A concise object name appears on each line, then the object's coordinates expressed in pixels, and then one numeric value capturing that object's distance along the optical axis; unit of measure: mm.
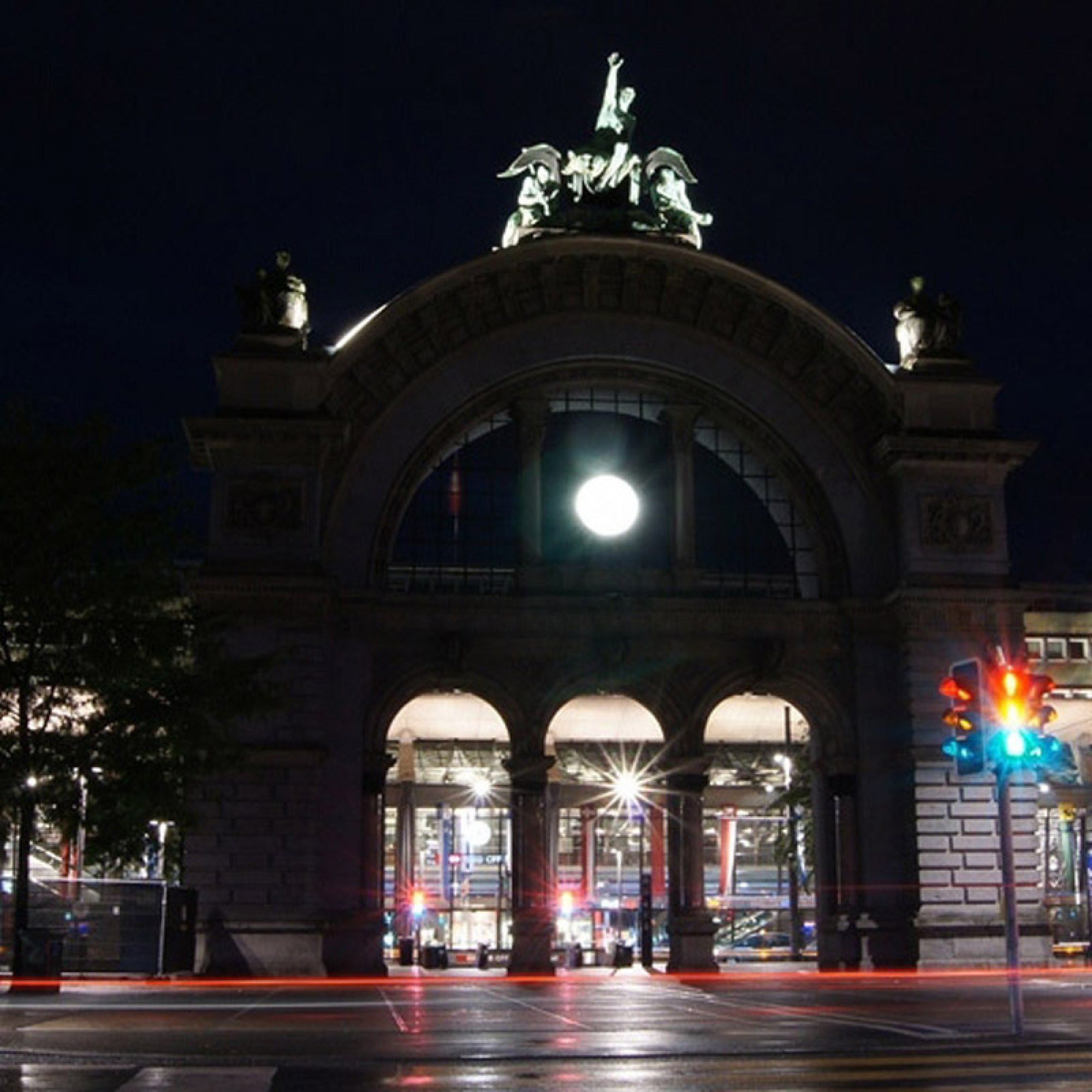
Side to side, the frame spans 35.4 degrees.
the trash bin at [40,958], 32500
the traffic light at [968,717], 20156
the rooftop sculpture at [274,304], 47188
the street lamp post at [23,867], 32969
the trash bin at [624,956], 52844
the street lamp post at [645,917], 51656
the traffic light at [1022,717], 19922
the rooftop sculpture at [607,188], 49375
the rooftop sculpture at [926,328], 48844
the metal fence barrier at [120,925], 40000
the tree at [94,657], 34250
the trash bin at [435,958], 55891
